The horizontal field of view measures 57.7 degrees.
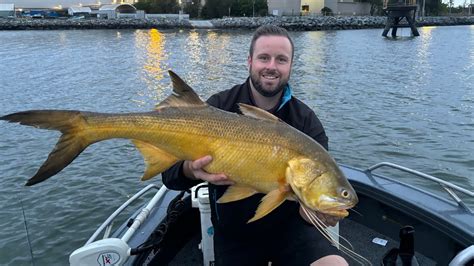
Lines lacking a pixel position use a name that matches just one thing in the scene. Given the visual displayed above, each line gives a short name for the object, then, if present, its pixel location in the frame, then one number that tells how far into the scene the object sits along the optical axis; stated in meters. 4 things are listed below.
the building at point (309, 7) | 121.31
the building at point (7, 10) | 137.00
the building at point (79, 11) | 136.18
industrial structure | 70.62
